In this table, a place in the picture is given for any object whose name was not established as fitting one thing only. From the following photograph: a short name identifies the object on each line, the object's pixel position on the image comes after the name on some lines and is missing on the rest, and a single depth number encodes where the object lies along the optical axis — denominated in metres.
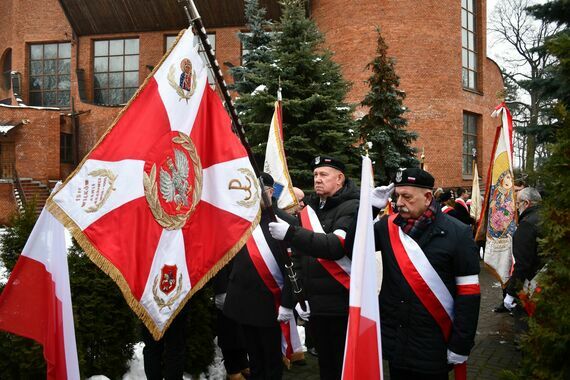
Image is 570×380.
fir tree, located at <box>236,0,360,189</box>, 11.50
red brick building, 23.34
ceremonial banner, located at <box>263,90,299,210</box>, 6.40
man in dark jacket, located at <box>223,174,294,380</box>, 3.89
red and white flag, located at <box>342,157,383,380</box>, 2.54
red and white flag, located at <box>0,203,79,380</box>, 3.24
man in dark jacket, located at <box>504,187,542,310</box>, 5.15
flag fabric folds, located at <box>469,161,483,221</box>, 13.17
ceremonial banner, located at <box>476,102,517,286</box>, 6.55
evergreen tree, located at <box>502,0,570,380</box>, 2.36
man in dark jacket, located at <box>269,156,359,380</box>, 3.53
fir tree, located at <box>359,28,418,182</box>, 13.51
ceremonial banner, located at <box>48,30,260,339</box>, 2.79
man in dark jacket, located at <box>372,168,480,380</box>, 3.01
